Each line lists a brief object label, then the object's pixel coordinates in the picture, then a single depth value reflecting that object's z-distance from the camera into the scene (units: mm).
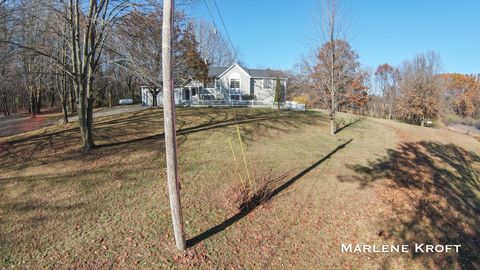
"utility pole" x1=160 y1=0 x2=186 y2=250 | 4312
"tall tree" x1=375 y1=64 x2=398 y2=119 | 47219
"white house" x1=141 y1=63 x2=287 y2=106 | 34312
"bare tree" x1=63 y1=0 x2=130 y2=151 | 9562
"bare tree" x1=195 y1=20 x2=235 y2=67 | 43275
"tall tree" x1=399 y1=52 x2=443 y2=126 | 30812
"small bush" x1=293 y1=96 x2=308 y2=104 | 42725
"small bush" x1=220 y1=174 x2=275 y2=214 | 6531
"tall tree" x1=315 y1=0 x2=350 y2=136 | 14609
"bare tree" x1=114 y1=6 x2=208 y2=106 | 9852
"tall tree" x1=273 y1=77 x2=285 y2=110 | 26922
